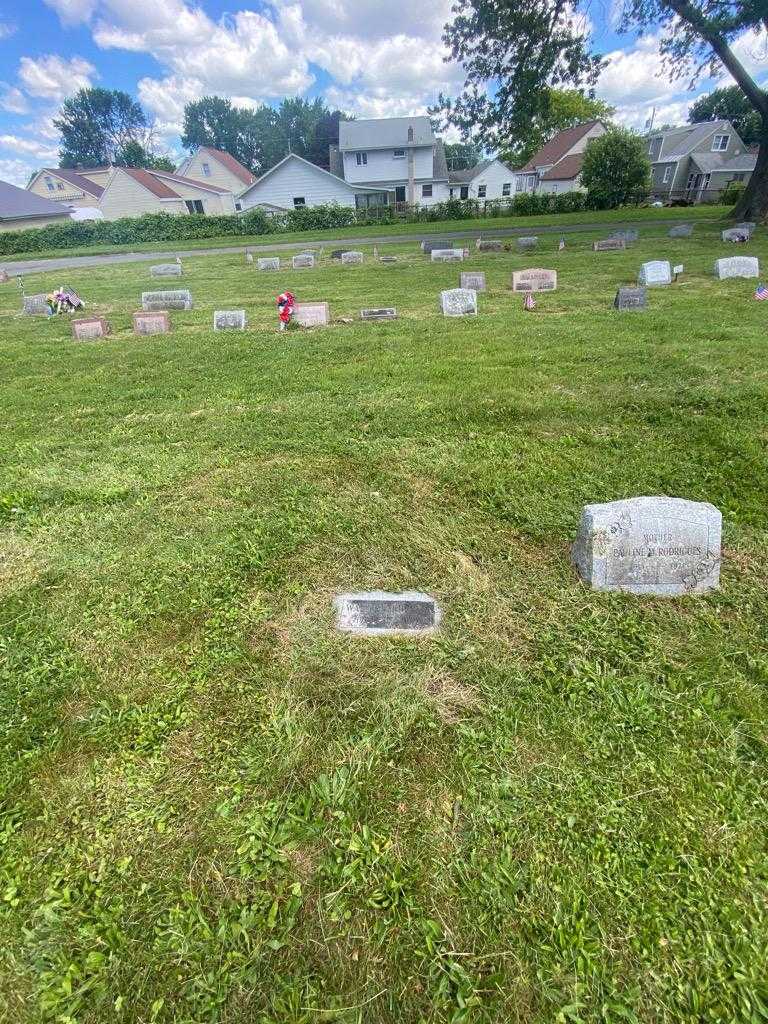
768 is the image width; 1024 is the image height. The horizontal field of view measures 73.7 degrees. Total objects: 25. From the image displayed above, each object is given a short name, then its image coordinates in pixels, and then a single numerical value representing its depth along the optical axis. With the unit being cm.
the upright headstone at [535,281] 1212
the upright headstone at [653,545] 311
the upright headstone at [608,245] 1886
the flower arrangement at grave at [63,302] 1305
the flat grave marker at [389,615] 306
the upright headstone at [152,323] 1035
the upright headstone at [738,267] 1227
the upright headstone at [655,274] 1200
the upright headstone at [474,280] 1227
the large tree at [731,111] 5291
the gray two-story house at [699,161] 4478
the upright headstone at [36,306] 1330
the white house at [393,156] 4372
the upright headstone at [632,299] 984
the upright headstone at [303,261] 2045
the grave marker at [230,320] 1024
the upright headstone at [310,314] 1008
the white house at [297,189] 4162
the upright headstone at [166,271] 1939
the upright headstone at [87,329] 1036
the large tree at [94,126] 8950
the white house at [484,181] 5200
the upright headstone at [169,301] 1255
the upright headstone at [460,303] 1030
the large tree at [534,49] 1788
